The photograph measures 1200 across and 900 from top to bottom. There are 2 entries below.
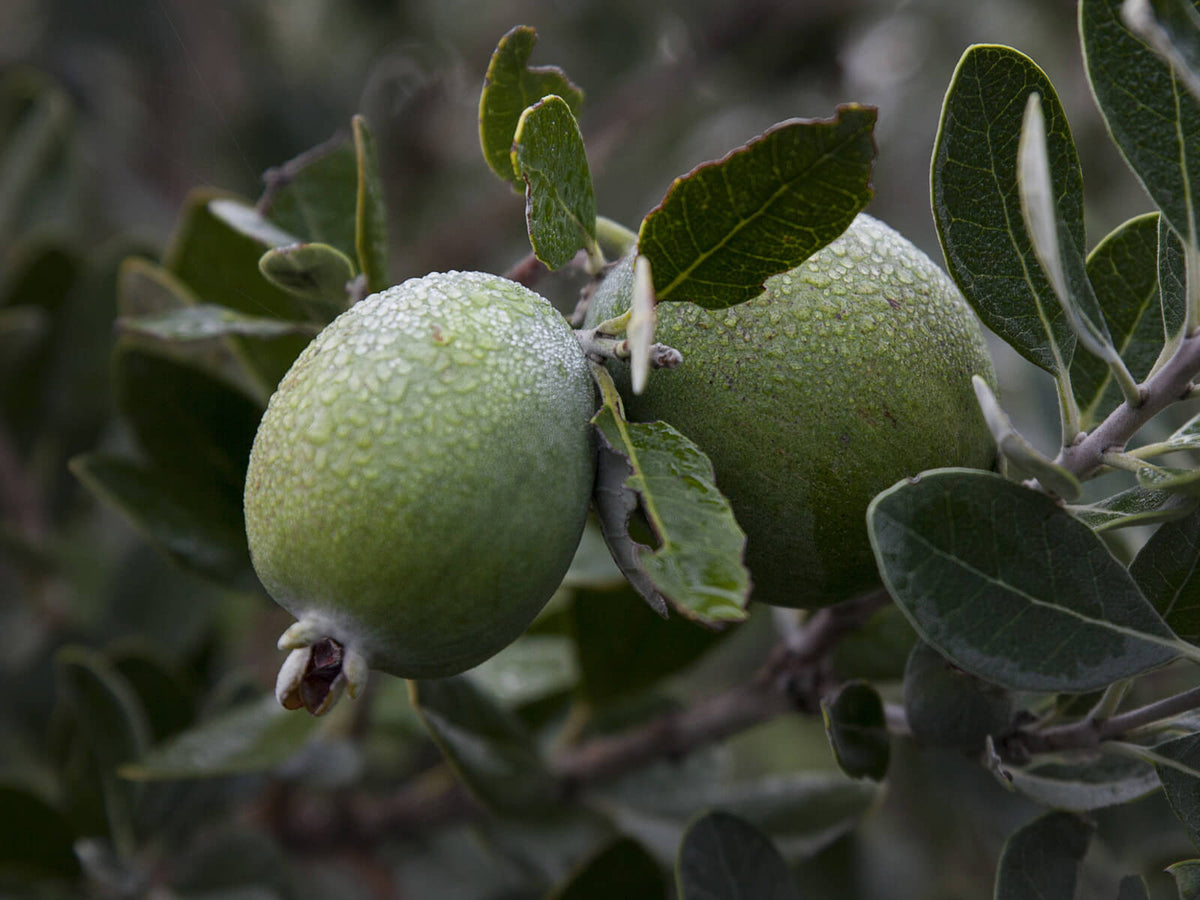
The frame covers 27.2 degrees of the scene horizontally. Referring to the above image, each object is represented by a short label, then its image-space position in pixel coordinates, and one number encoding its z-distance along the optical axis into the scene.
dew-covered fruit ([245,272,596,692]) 0.34
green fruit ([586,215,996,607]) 0.36
